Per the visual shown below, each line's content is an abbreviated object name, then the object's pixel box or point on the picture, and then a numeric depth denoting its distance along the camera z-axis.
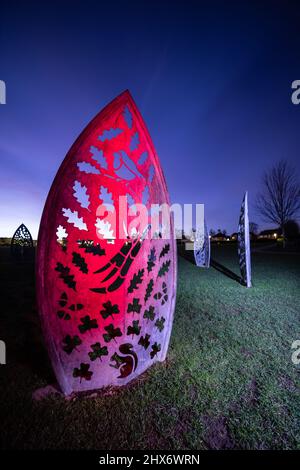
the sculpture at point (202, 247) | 12.98
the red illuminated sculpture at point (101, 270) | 2.31
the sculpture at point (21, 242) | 14.66
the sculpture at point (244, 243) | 7.75
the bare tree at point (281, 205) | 28.30
